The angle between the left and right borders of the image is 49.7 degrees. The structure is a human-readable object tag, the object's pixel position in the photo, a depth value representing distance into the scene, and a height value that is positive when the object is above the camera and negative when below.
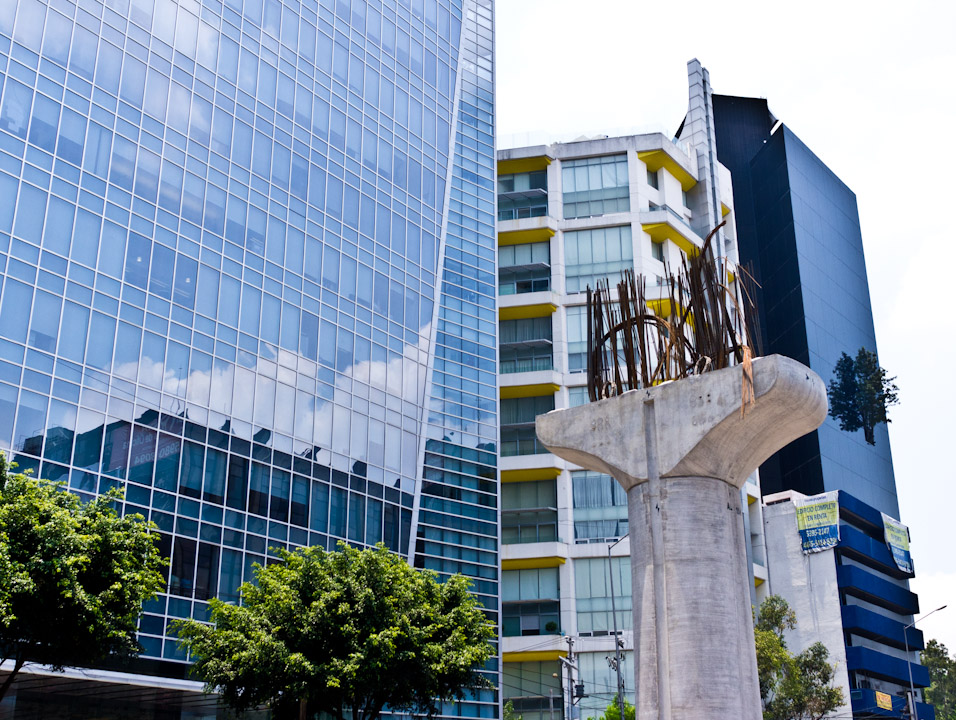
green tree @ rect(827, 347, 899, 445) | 86.06 +26.46
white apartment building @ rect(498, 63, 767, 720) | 57.53 +22.36
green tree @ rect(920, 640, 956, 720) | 95.31 +4.10
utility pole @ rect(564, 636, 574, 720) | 43.49 +2.30
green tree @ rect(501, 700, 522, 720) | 53.40 +0.45
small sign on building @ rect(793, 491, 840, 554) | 69.75 +12.83
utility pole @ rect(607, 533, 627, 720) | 43.31 +1.73
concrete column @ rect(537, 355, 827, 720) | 18.44 +3.70
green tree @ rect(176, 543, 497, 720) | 27.12 +2.07
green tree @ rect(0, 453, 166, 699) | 22.61 +3.10
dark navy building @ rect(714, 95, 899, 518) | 82.25 +37.40
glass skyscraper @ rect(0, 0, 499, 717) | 34.28 +16.65
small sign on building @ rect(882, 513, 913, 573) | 78.38 +13.14
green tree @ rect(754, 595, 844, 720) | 51.06 +2.31
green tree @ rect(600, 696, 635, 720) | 43.31 +0.37
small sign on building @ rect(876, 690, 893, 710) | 68.56 +1.31
